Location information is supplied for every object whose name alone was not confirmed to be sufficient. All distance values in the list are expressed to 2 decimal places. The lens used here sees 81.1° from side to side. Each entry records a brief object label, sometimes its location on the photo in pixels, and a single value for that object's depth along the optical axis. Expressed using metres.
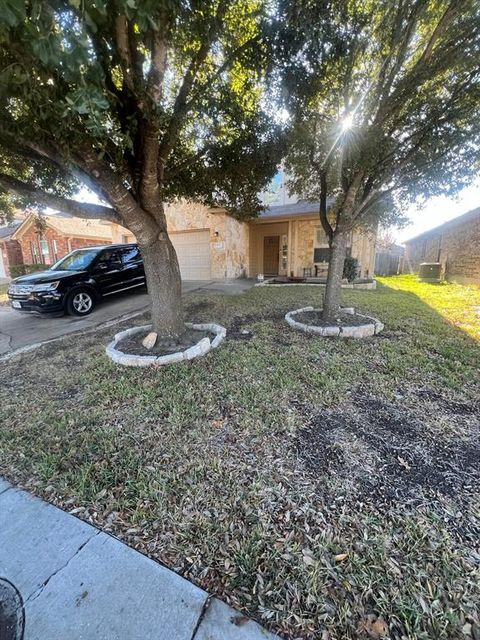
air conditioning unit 13.52
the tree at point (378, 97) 3.35
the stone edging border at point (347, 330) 4.71
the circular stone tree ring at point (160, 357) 3.82
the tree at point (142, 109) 1.83
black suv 6.28
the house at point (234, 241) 11.20
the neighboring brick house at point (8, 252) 17.16
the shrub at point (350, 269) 10.00
